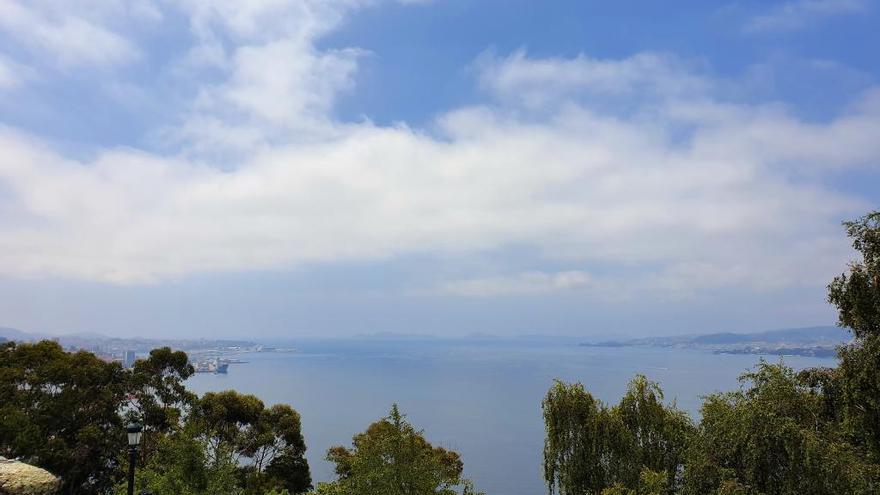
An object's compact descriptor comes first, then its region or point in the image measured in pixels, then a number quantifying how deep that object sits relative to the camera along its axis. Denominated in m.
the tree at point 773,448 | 12.36
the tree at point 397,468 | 13.37
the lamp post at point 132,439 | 14.18
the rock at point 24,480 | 14.24
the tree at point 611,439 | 18.34
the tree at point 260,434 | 29.27
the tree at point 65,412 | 24.25
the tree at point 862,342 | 12.95
